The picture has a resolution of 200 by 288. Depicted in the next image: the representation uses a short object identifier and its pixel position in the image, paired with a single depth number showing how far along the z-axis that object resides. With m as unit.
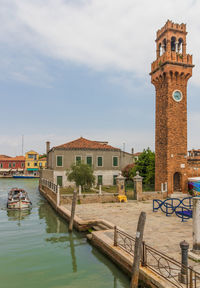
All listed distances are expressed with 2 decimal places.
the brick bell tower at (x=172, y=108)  22.23
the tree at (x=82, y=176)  25.11
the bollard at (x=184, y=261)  6.21
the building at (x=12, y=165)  79.94
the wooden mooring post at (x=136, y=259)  6.85
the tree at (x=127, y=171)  32.22
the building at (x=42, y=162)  76.67
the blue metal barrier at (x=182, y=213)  13.54
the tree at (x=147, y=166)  27.00
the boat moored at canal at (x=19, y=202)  21.88
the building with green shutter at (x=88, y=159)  31.38
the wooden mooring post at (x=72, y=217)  14.10
